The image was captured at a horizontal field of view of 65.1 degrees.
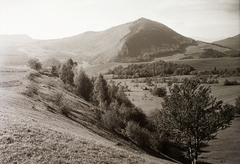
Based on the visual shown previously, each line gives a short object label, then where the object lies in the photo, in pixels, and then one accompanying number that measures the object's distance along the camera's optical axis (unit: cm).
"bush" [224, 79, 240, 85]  14492
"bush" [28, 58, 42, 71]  11228
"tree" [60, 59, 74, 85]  9919
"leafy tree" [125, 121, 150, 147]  5523
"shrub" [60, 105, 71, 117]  4322
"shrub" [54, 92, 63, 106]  4789
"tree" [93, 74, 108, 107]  8212
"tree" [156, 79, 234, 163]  2808
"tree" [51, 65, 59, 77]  11406
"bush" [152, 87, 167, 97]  13425
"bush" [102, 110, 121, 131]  5297
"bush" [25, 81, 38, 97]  4508
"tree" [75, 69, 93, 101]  8650
